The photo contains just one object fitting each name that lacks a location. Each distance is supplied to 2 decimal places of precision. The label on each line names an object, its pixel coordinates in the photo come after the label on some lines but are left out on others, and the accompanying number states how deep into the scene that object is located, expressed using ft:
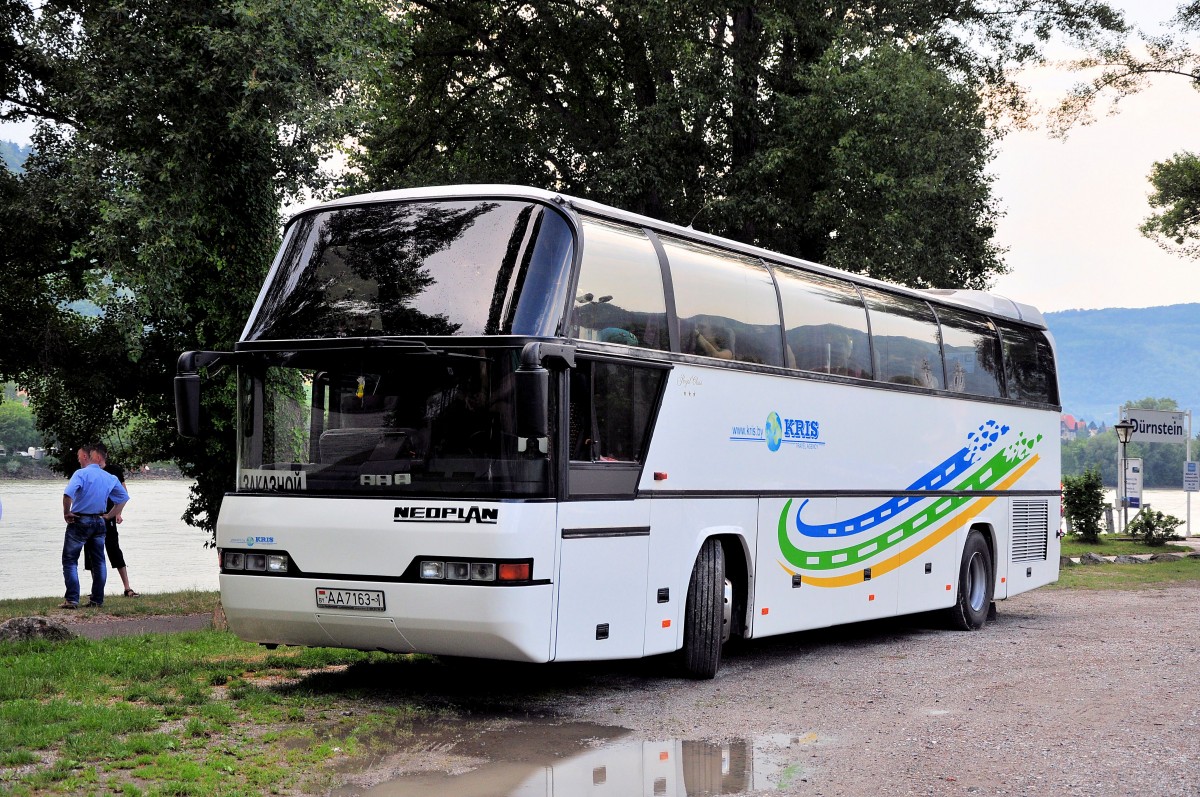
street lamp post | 131.03
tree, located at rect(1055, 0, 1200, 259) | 104.27
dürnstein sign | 133.18
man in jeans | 53.01
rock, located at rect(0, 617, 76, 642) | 39.24
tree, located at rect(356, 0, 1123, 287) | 70.33
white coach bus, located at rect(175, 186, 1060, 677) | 29.30
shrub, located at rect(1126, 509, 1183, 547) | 113.91
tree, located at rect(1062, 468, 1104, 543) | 114.83
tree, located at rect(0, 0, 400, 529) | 47.29
